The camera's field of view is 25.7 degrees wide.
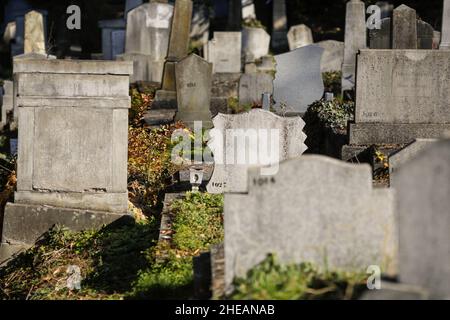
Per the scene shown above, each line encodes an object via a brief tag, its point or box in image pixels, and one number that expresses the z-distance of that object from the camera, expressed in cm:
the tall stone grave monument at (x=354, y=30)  2095
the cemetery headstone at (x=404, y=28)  1466
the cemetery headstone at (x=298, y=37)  2873
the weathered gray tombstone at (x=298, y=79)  1639
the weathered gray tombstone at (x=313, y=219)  571
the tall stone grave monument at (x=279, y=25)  3291
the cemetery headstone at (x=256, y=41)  2967
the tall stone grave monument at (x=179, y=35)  1986
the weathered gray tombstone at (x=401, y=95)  1183
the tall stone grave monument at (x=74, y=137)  965
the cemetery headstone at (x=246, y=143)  988
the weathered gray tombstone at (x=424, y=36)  1897
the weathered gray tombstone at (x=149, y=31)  2395
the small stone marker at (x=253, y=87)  1866
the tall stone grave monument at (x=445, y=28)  1479
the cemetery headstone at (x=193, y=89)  1520
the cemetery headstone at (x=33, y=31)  2317
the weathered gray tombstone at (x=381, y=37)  1880
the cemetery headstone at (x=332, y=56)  2317
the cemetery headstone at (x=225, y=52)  2484
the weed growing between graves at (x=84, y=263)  775
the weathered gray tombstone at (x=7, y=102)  1934
